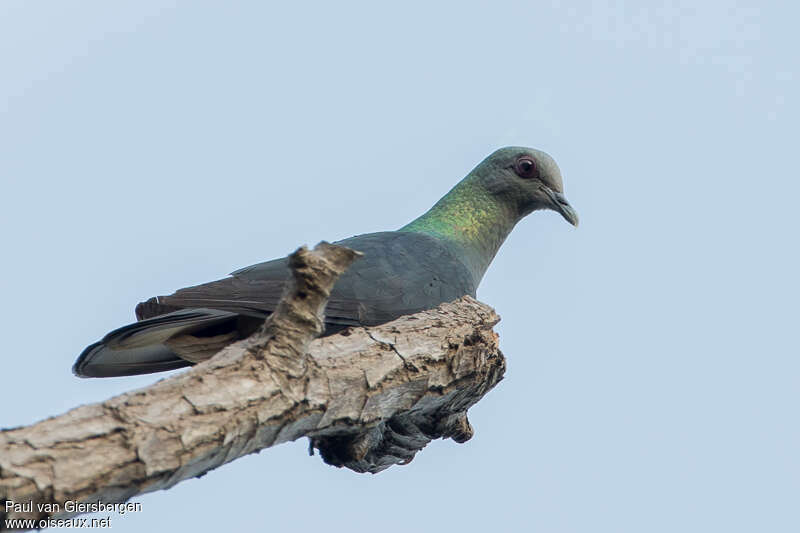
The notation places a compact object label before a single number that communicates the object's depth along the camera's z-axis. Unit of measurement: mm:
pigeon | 10289
